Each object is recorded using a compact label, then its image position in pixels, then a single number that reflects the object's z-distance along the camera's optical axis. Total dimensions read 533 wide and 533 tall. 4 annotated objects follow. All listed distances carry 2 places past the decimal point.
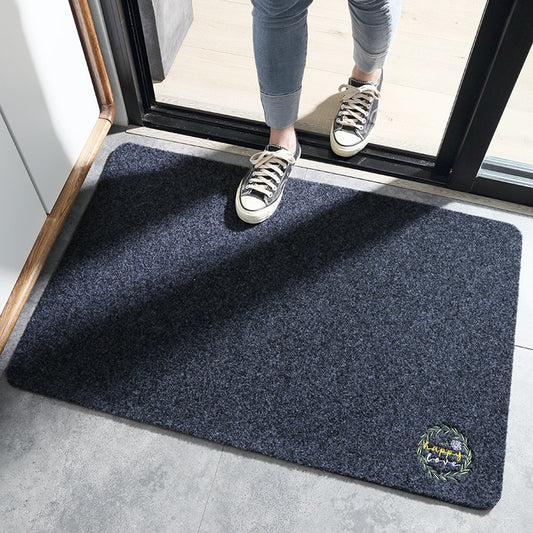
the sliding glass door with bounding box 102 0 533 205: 1.13
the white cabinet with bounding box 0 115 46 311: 1.04
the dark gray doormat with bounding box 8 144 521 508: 1.05
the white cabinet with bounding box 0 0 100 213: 1.02
